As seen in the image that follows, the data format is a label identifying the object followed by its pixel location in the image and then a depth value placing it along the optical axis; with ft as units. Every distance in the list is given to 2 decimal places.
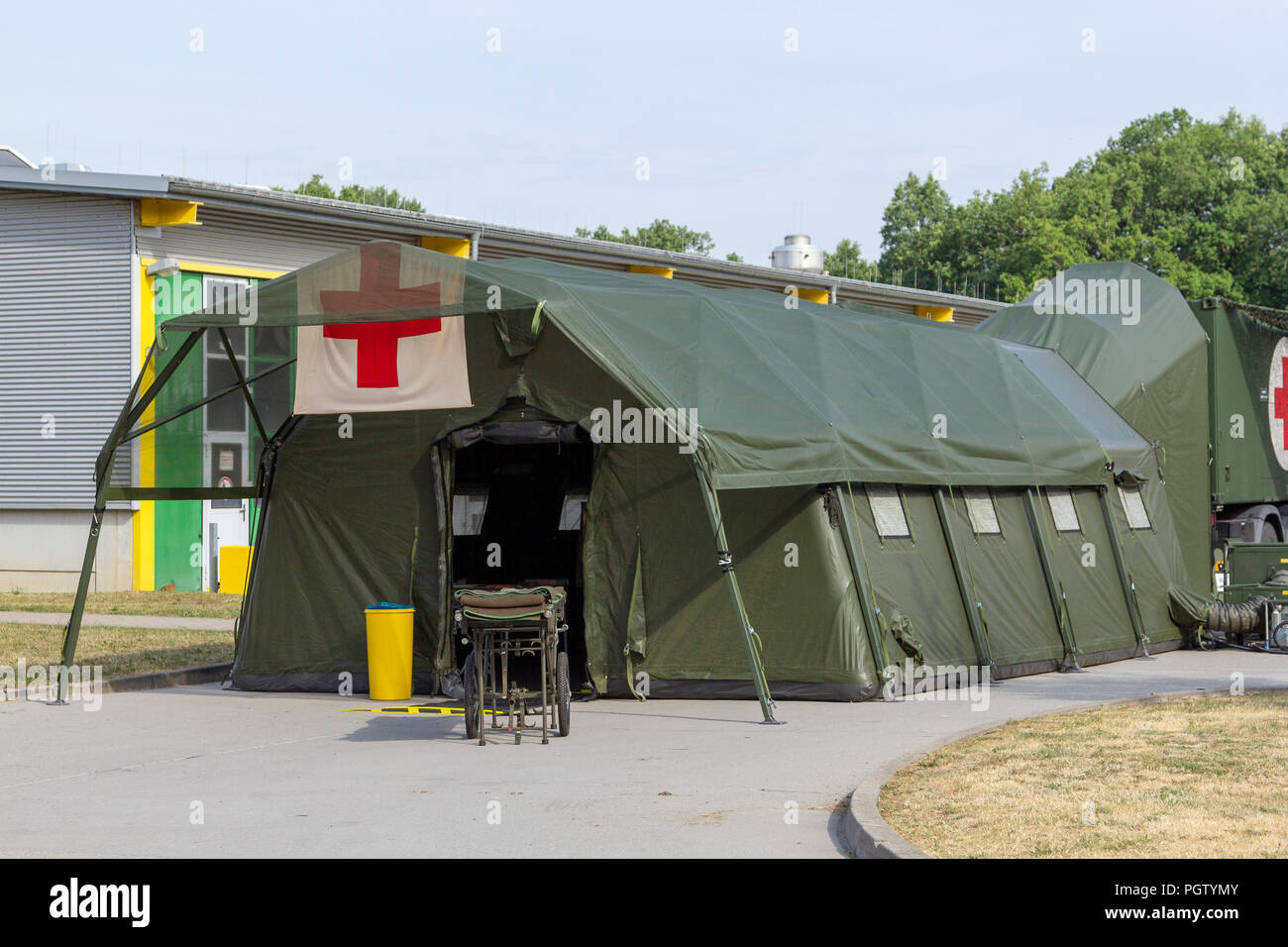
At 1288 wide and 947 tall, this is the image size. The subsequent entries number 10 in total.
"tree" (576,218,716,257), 297.53
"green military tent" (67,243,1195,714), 50.31
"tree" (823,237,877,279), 302.45
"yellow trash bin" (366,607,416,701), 51.93
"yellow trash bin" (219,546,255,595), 100.48
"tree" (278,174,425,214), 267.18
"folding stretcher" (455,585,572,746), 42.98
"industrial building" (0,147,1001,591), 97.45
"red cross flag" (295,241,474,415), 50.42
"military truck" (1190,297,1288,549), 77.00
